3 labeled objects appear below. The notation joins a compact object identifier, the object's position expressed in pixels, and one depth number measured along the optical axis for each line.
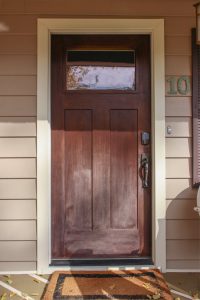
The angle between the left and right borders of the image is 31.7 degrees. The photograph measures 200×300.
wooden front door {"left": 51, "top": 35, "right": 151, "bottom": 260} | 3.06
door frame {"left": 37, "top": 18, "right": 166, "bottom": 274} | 2.95
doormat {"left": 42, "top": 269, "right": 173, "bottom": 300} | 2.52
